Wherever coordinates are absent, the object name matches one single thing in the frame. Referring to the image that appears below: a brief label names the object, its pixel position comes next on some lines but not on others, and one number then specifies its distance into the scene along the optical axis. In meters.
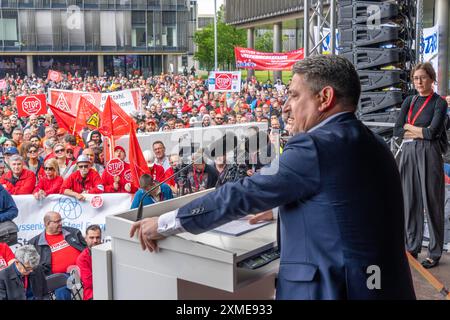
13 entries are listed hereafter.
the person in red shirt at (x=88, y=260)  5.75
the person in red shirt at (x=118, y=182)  8.39
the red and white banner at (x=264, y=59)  21.30
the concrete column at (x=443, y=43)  20.08
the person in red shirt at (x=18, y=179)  8.40
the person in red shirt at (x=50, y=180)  8.21
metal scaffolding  7.40
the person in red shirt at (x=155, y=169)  8.79
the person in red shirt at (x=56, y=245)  6.59
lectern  1.98
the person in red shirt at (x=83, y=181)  8.20
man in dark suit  1.95
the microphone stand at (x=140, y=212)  2.28
